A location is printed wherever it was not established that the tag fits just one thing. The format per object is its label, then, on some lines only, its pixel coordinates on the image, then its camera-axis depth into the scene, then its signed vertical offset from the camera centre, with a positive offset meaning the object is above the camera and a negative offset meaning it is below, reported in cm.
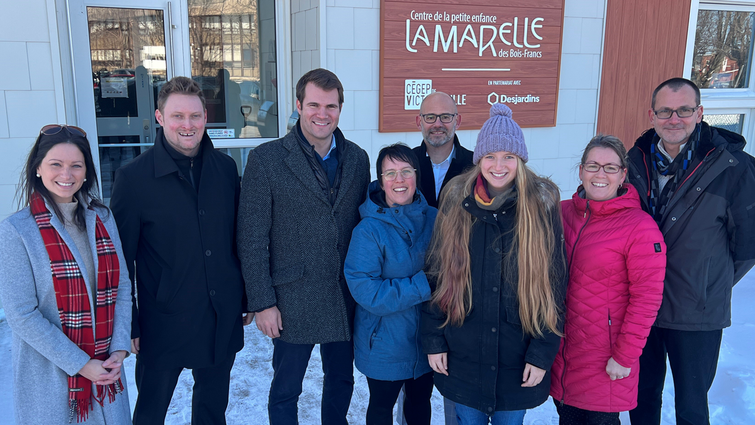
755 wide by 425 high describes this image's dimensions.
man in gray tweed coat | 203 -49
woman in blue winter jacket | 188 -60
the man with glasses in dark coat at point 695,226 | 198 -43
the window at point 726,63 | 541 +54
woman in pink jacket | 177 -60
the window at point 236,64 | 419 +37
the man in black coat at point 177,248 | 190 -52
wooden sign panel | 403 +44
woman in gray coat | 158 -57
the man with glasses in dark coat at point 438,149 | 255 -19
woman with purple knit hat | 174 -58
